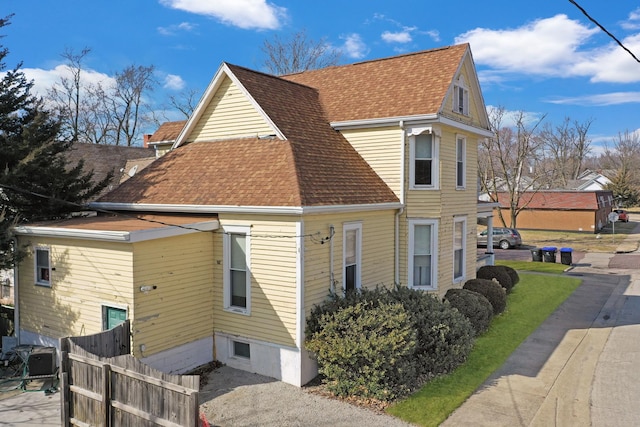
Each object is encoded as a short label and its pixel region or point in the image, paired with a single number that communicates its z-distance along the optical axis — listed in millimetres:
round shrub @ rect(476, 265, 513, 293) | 19172
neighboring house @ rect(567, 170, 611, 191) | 71875
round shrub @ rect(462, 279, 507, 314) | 16406
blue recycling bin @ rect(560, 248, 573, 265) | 28314
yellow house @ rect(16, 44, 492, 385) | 11109
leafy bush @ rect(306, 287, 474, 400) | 10148
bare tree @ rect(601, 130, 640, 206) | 76688
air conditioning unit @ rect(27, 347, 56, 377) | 10930
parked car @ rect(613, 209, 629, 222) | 59688
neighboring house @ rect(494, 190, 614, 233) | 44500
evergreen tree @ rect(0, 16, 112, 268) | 14367
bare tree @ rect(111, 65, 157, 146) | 43875
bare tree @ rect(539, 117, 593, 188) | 84544
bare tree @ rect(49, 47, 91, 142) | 39575
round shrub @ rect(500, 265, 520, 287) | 20125
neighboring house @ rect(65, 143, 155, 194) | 24234
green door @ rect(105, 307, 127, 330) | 10812
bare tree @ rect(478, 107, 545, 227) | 41781
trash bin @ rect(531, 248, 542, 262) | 29831
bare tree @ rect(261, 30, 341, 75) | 39875
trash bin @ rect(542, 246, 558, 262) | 29297
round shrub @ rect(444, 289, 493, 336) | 14281
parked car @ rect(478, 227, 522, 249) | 36281
